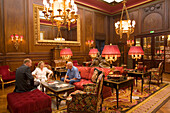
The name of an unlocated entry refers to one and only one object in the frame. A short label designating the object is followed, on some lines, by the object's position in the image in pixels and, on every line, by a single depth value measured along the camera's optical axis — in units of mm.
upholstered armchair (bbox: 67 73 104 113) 2285
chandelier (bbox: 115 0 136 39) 6289
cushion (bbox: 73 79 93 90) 3473
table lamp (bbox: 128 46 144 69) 3917
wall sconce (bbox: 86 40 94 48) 8622
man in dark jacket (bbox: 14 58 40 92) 2807
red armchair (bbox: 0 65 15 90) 4457
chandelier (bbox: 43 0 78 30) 3969
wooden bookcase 7375
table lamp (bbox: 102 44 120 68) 2996
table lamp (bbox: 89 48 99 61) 6464
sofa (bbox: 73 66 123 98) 3543
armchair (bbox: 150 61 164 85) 4637
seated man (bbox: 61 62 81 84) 3637
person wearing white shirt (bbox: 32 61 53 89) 3861
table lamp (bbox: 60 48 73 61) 4852
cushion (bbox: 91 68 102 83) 3041
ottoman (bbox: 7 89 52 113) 2176
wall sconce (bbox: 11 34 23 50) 5613
